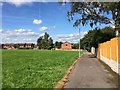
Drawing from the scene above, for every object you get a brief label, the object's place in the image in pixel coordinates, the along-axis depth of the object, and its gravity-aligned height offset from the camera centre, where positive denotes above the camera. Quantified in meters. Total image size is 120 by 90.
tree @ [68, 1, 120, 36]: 11.17 +3.87
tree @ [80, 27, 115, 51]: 17.19 +1.64
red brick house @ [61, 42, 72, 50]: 64.72 -0.38
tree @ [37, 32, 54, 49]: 61.59 +2.17
